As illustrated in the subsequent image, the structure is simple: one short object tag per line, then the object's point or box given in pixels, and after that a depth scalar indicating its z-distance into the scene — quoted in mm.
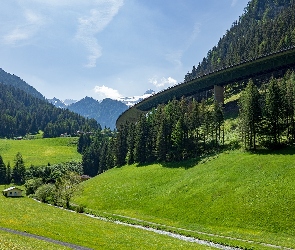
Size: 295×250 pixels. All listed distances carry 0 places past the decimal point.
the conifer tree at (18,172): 139500
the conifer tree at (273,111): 68500
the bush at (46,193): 82125
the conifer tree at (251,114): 70688
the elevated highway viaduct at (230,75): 109312
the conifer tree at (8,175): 137875
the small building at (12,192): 86000
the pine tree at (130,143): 102688
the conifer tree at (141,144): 96931
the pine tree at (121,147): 110000
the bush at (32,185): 99312
